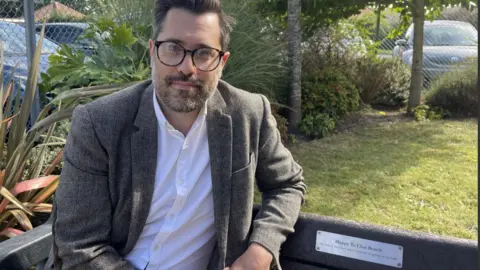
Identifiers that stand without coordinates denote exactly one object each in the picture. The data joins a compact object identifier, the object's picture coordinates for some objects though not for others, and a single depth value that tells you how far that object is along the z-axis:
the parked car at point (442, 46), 9.52
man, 1.58
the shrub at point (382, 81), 8.45
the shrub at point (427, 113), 7.62
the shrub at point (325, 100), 6.54
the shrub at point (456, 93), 7.96
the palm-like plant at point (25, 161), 2.40
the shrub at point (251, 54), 5.46
